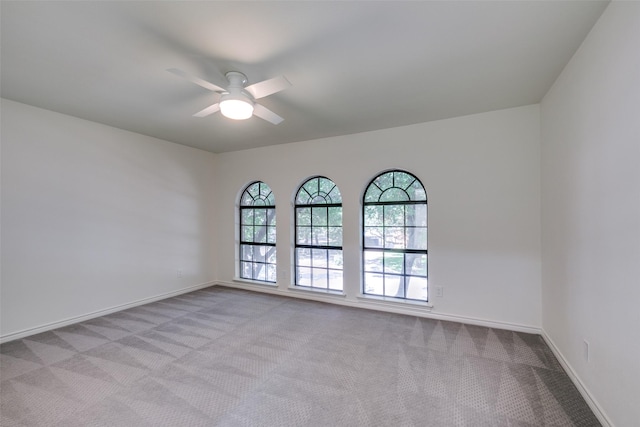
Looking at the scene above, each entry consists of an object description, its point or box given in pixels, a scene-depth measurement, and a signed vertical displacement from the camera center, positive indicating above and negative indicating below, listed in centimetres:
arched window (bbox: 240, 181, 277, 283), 468 -30
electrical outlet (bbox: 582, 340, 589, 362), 186 -95
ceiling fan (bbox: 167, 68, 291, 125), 199 +97
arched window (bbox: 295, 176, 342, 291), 411 -30
